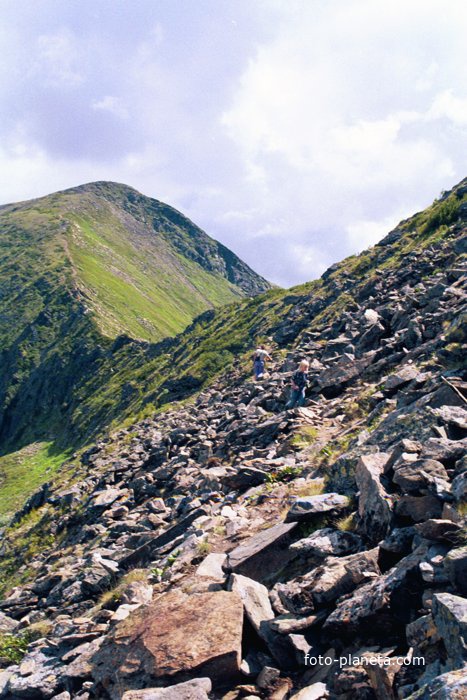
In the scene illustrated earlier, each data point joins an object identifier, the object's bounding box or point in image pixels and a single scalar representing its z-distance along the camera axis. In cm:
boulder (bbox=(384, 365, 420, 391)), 1108
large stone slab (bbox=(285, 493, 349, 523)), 689
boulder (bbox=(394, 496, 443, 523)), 518
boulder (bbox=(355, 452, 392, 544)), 568
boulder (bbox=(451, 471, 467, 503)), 486
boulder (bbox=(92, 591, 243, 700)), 489
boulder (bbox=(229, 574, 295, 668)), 484
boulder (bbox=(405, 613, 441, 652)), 378
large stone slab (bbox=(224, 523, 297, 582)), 653
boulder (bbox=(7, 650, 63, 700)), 630
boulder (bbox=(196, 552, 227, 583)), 679
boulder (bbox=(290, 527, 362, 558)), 593
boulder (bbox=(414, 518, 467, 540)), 442
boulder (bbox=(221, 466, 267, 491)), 1116
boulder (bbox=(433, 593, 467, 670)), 336
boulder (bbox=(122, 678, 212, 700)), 447
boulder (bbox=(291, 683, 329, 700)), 411
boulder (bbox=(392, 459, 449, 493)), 550
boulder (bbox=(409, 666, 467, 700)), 289
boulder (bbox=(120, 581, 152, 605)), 727
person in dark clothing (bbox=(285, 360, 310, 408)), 1579
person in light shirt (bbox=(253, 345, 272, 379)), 2347
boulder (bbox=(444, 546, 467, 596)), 391
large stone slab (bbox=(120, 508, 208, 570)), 967
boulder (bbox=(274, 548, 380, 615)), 502
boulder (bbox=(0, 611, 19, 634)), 979
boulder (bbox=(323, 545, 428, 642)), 432
